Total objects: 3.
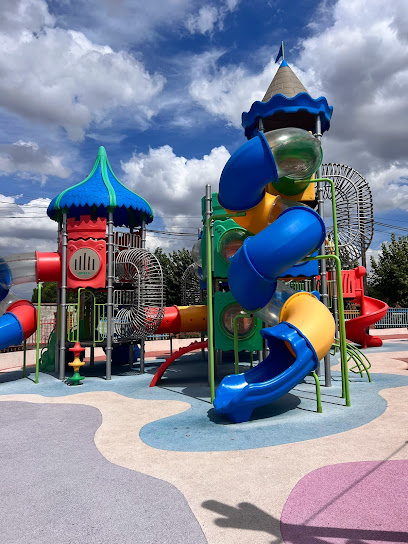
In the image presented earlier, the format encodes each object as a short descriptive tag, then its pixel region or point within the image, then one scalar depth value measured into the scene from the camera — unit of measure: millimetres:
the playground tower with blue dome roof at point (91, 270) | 12328
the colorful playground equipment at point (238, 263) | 7152
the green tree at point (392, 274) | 33656
